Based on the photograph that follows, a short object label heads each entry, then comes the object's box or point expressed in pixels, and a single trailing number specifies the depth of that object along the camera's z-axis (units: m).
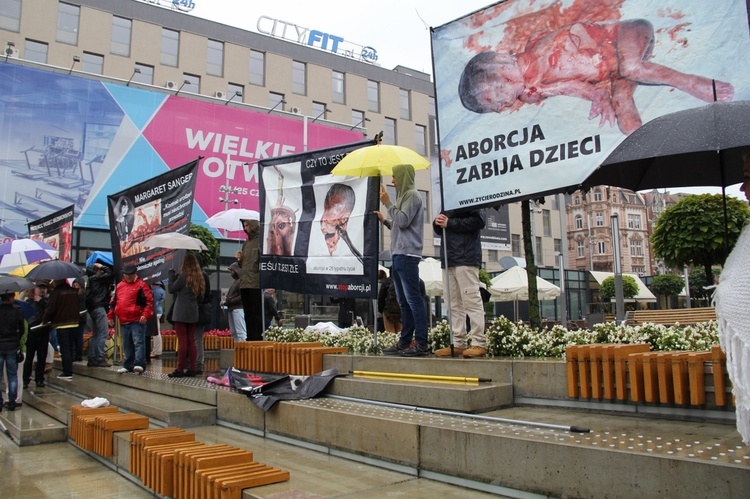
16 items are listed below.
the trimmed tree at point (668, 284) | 41.47
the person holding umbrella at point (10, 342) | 8.36
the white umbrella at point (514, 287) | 21.78
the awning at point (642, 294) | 32.19
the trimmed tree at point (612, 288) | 33.22
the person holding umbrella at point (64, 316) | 9.83
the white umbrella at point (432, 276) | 19.66
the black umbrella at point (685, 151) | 3.42
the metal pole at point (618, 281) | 12.60
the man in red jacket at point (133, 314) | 9.06
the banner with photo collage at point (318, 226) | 7.39
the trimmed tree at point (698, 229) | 14.09
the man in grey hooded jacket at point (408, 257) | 6.74
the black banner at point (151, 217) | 9.64
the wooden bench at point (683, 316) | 11.68
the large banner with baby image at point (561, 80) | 5.53
